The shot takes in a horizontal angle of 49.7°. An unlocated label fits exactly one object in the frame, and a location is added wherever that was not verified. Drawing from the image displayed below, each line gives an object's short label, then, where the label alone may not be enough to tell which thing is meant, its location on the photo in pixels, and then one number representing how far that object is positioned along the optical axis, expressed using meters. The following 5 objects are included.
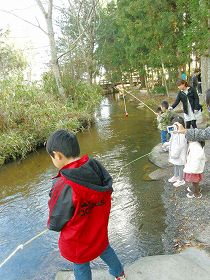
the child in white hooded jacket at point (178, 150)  3.70
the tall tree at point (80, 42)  12.55
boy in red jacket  1.68
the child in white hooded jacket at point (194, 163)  3.24
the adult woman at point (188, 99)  4.97
